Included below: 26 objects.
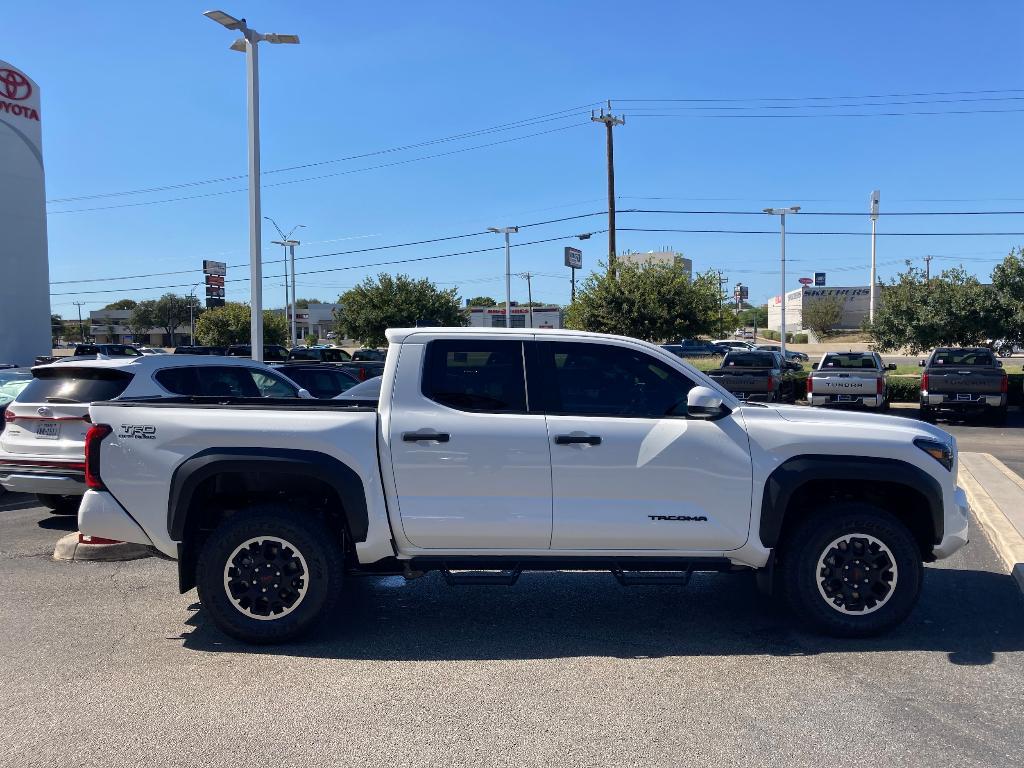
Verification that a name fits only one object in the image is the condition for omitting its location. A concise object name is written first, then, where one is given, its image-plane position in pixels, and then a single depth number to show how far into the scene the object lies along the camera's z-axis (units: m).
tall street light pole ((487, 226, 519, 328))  46.44
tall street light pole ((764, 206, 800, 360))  41.41
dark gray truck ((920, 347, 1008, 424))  19.50
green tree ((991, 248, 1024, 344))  26.14
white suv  8.02
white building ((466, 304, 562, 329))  73.66
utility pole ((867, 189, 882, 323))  75.68
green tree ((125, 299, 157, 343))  107.69
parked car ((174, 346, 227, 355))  40.19
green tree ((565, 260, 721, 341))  34.72
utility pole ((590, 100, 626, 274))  34.50
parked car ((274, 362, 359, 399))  14.93
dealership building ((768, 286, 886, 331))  110.12
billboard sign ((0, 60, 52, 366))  28.59
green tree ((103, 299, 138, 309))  126.25
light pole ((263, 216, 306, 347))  51.81
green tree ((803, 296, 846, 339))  99.50
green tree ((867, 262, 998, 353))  27.16
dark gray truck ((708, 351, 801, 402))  21.22
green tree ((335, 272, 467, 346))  51.31
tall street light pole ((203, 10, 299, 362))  17.17
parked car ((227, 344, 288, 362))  39.81
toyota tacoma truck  5.21
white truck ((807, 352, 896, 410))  19.81
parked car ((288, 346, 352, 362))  38.94
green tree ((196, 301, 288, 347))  65.50
